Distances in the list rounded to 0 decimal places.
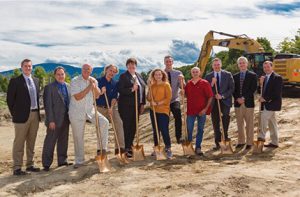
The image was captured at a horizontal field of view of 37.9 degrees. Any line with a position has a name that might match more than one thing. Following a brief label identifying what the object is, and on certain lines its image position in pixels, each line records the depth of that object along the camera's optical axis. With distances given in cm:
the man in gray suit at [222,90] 875
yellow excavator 1931
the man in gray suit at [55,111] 762
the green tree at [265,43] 5914
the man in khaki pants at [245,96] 884
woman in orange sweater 815
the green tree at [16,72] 8244
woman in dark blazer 812
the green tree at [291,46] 5012
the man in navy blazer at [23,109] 729
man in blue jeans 841
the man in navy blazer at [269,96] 885
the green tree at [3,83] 8862
